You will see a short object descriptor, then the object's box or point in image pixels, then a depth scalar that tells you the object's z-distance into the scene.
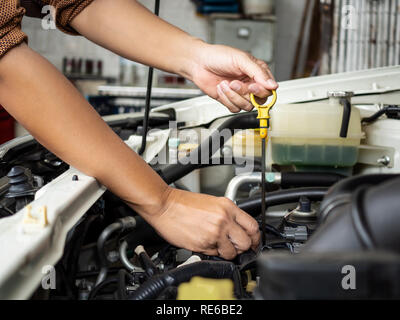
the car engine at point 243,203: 0.37
